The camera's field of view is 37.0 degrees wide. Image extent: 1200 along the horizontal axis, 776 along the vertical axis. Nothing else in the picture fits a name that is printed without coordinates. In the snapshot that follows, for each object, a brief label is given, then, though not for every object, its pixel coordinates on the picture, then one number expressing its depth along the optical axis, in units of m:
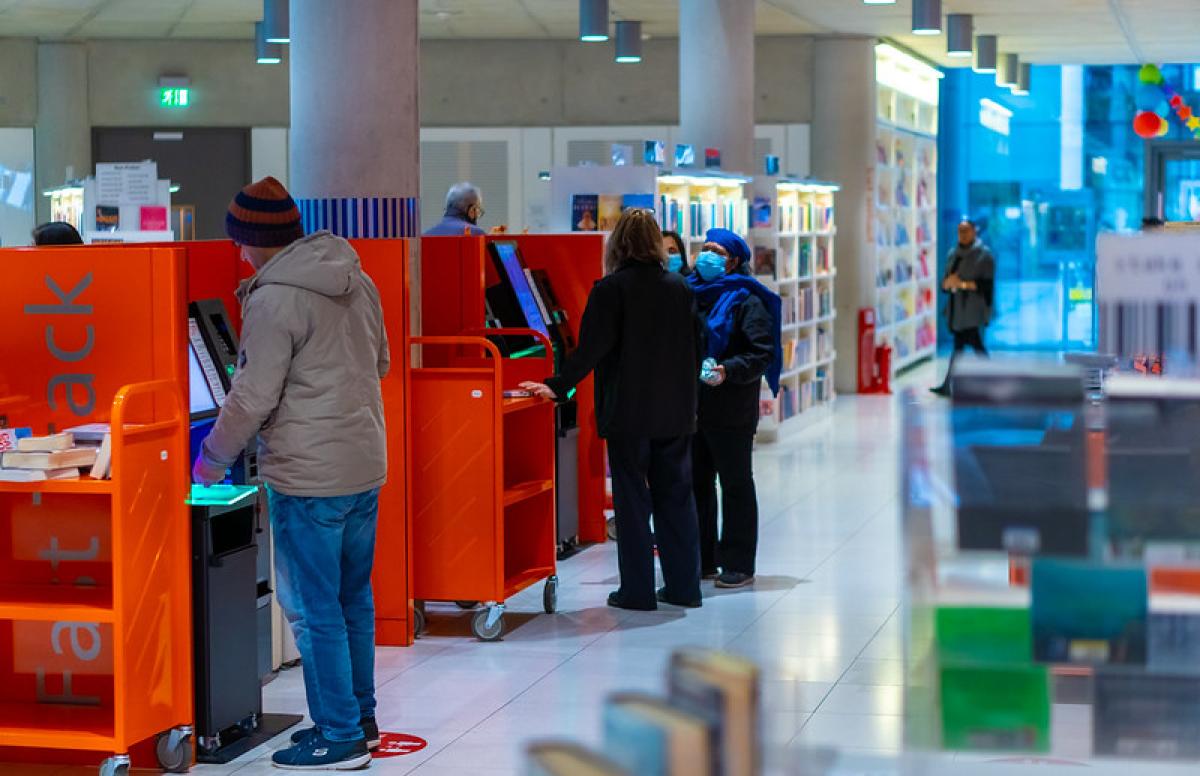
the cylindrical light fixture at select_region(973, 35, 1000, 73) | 18.25
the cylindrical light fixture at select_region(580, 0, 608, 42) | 13.23
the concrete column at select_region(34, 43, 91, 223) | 18.19
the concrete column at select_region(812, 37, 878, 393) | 17.70
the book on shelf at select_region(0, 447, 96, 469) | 4.71
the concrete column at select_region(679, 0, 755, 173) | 13.82
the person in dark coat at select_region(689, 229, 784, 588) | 7.62
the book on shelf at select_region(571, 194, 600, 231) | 10.97
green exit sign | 18.38
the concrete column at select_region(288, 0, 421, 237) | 7.29
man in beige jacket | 4.84
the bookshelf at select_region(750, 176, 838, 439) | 13.65
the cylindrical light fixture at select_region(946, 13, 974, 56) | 16.17
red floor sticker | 5.24
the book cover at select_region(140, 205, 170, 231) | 12.05
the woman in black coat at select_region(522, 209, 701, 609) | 6.96
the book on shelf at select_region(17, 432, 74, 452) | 4.74
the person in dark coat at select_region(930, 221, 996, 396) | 16.47
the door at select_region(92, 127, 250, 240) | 18.52
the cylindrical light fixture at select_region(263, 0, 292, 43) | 13.96
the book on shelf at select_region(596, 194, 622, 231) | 10.99
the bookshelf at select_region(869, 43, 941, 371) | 18.97
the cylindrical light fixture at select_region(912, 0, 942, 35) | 13.20
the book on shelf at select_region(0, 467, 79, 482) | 4.72
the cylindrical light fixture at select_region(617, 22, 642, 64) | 15.91
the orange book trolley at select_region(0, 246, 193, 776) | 4.90
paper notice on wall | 12.00
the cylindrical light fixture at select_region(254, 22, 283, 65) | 15.77
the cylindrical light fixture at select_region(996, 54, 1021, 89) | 20.75
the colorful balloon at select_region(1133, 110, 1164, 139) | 21.28
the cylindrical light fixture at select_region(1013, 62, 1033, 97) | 21.85
